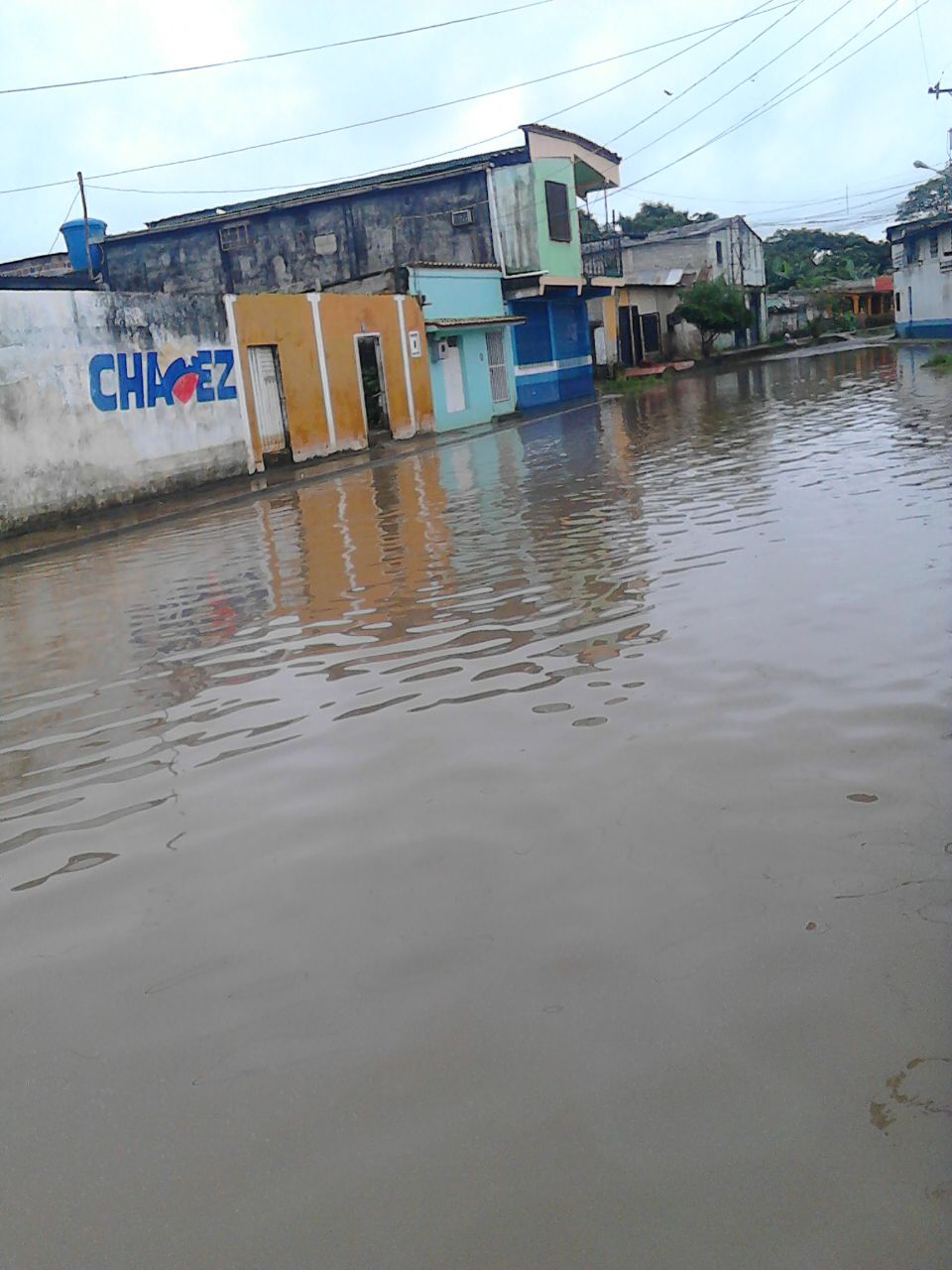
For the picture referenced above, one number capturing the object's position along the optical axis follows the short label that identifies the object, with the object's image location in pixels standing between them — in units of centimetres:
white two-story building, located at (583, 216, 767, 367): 4800
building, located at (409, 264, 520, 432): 2916
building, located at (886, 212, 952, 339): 4600
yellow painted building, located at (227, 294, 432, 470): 2220
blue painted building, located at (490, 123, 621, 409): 3247
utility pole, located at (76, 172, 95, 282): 3223
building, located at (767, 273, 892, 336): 6700
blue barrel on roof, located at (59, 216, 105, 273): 3247
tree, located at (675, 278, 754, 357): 4847
